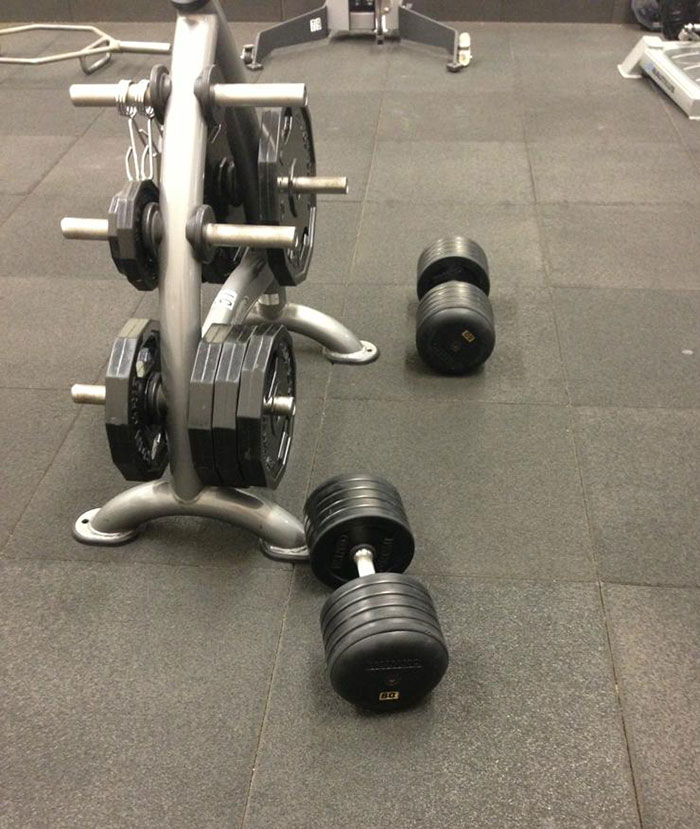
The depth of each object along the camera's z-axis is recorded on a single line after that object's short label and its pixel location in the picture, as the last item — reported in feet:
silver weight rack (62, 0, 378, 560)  5.08
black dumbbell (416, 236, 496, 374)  6.90
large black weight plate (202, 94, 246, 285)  5.72
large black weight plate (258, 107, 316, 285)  5.41
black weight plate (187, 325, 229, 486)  4.84
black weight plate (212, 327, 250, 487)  4.82
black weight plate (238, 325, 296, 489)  4.81
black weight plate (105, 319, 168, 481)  4.89
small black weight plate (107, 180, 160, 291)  4.81
